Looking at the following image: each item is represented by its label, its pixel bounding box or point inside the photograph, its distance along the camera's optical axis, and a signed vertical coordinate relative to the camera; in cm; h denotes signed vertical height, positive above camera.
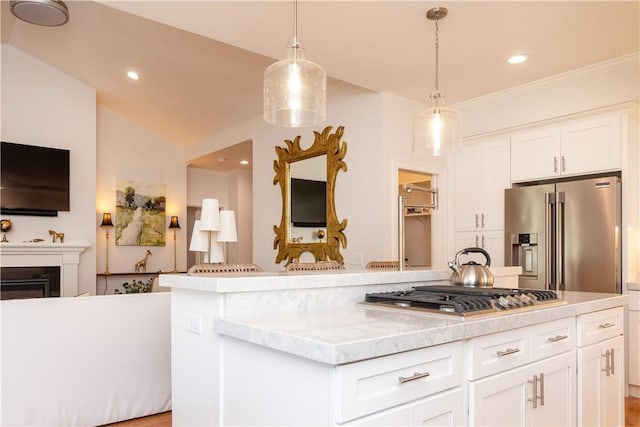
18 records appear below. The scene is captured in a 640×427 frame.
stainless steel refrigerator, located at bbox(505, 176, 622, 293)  371 -8
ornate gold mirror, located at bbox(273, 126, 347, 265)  491 +32
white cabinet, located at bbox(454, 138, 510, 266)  454 +31
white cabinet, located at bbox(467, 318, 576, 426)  166 -61
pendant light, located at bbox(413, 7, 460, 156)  289 +63
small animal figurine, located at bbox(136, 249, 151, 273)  719 -61
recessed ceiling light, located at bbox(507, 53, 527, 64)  361 +133
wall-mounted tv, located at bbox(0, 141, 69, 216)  571 +60
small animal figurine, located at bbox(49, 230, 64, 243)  596 -11
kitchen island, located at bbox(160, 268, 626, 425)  129 -45
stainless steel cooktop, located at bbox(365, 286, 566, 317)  173 -31
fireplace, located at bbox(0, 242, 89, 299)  562 -43
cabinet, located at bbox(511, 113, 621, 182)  380 +67
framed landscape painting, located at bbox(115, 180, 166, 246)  712 +20
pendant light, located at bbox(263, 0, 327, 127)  212 +65
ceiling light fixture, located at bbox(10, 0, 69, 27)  420 +204
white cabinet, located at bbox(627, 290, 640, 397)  363 -94
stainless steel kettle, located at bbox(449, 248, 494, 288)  227 -26
